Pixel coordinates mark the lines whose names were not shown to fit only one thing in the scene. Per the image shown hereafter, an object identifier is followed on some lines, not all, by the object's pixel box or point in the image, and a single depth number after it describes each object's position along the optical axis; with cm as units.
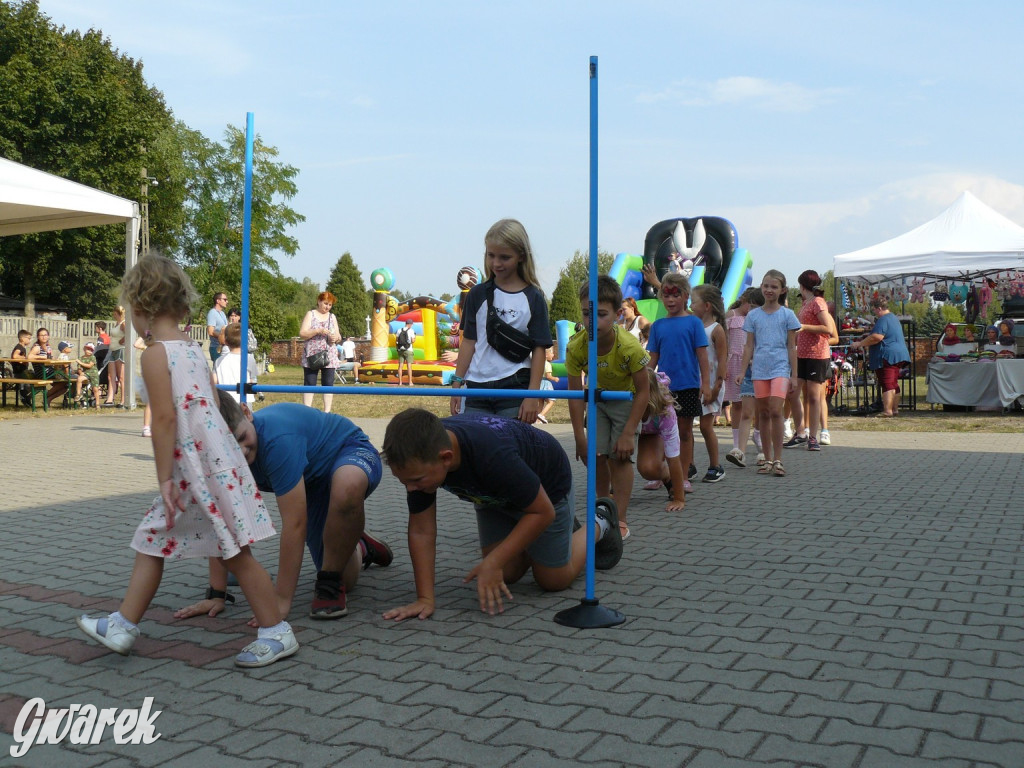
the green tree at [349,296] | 6588
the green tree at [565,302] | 4991
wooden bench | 1655
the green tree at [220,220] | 5675
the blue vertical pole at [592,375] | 408
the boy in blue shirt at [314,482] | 391
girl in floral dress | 357
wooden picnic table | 1662
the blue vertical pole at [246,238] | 495
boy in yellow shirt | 572
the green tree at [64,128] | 3872
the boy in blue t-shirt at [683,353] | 736
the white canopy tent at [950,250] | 1677
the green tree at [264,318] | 5090
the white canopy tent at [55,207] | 1424
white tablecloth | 1592
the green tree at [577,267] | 5769
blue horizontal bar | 414
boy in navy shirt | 383
